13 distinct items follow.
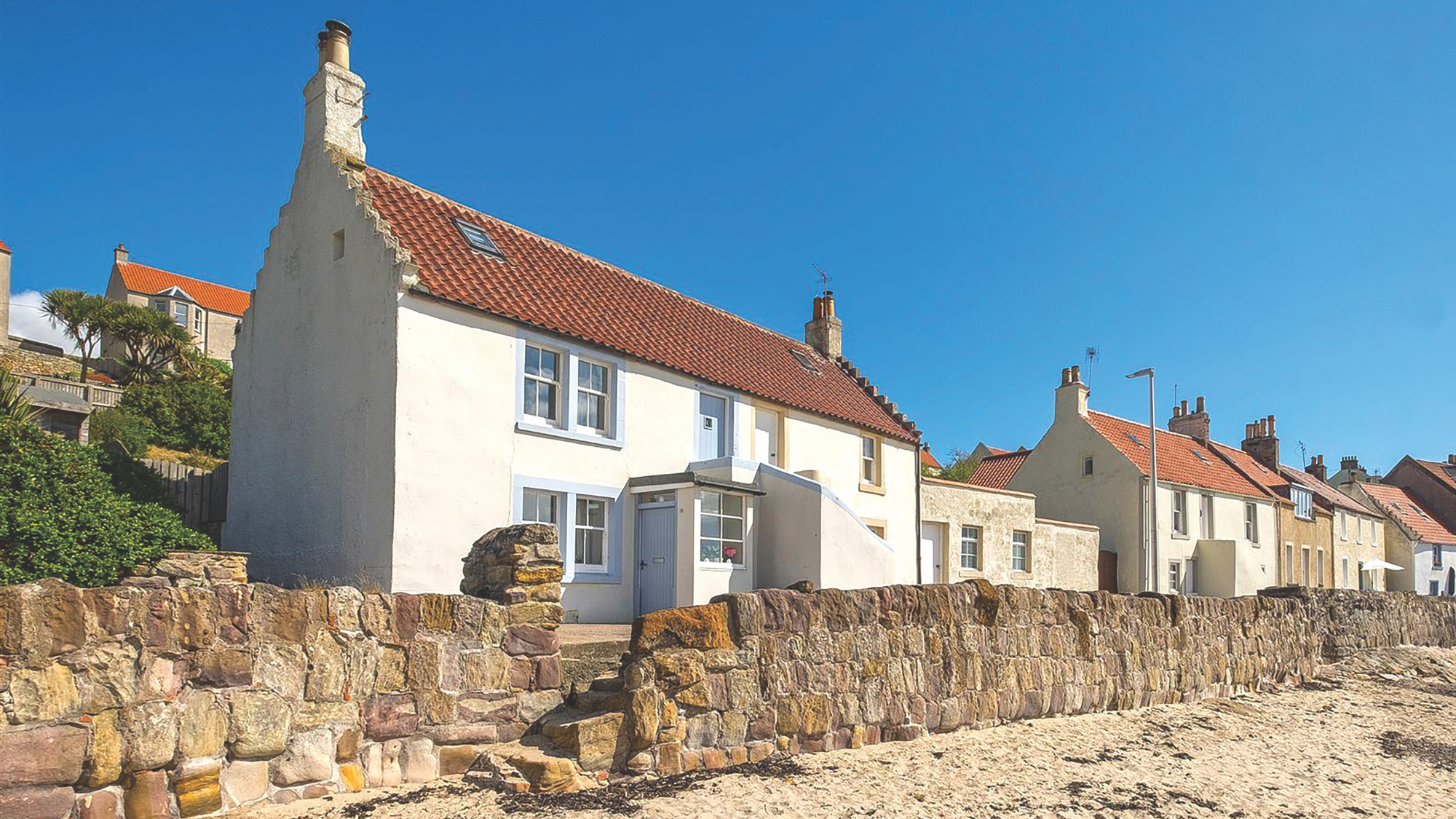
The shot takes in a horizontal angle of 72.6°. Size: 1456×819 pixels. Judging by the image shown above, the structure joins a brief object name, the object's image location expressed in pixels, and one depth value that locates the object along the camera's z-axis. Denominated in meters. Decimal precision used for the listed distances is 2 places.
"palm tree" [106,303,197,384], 37.06
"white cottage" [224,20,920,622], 13.84
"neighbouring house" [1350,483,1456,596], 47.84
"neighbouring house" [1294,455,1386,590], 42.94
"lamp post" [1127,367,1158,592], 26.92
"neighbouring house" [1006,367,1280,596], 31.62
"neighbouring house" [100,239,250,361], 54.69
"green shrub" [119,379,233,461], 29.56
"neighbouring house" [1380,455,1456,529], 55.38
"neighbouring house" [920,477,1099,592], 24.92
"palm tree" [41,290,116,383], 37.84
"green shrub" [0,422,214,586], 10.20
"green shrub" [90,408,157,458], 25.86
